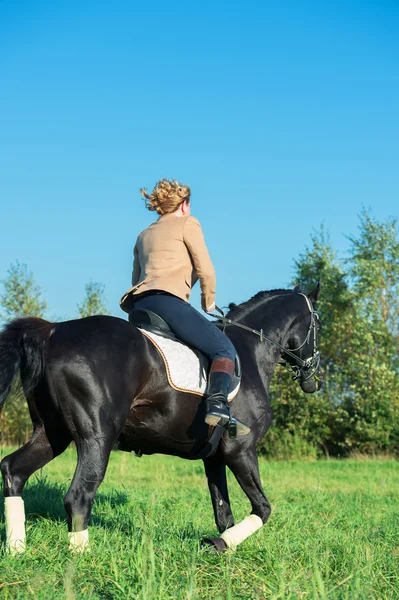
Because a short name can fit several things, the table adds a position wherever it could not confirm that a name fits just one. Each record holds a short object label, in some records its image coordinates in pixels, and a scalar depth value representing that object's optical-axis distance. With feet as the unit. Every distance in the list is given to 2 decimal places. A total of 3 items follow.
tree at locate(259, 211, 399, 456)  96.78
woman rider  19.67
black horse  17.49
